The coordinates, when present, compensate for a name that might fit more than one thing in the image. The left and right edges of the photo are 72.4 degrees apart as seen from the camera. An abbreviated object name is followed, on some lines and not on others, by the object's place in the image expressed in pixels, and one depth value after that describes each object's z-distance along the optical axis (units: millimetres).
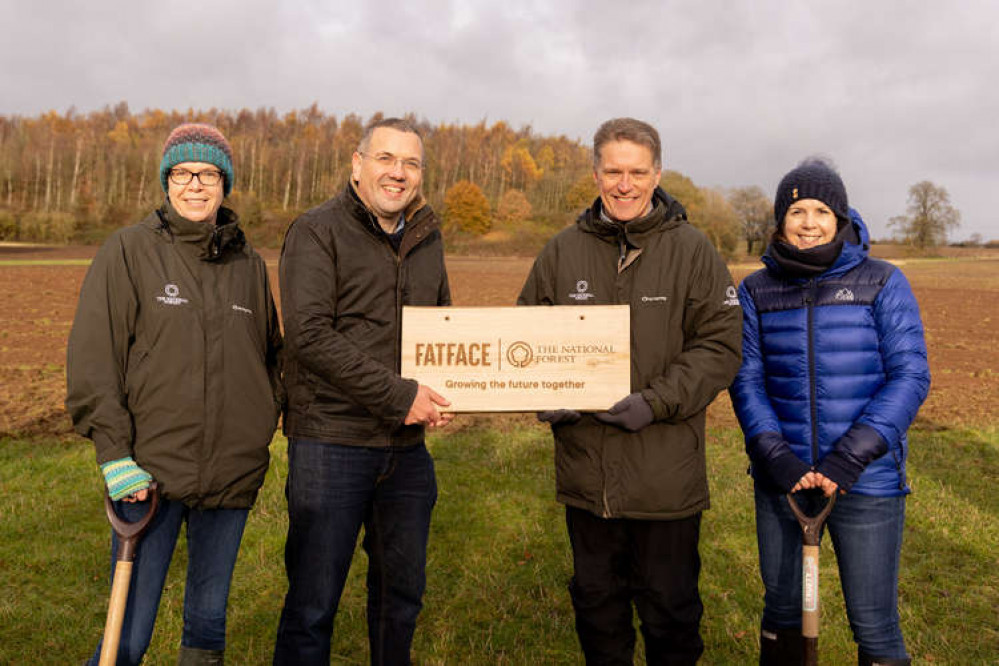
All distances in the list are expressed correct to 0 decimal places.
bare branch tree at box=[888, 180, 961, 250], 75250
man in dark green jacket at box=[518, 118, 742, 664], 2990
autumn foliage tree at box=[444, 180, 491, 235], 87375
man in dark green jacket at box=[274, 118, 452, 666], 2912
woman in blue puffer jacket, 2867
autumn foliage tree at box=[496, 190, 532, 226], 95625
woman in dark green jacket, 2672
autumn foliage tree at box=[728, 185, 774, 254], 87994
